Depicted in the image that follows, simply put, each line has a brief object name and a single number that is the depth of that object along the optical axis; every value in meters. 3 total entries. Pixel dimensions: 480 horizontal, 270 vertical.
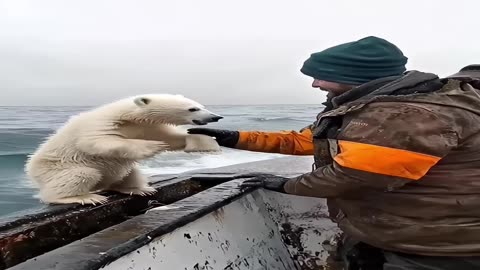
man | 1.96
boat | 2.12
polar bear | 3.38
